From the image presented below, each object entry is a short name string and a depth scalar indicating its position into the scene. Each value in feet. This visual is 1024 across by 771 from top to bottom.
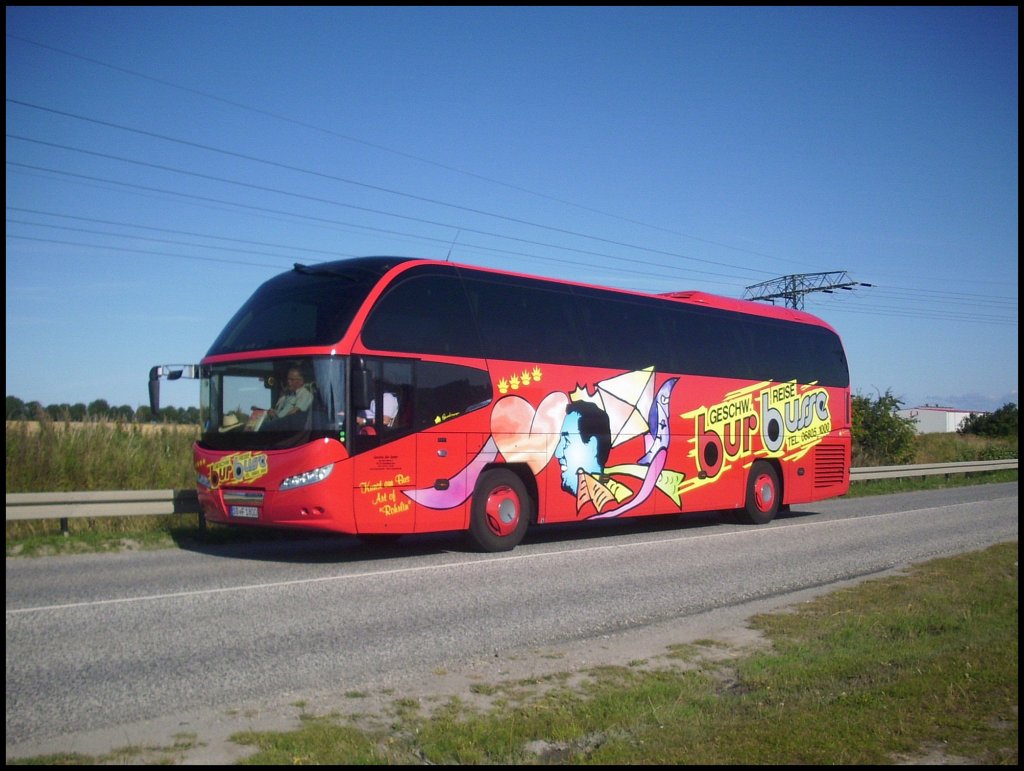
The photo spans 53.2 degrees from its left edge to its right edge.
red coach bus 42.27
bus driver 42.19
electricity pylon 169.48
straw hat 44.21
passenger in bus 42.78
